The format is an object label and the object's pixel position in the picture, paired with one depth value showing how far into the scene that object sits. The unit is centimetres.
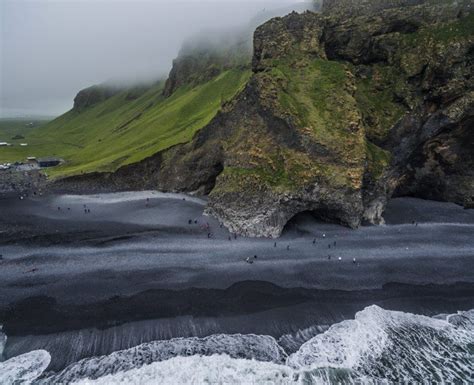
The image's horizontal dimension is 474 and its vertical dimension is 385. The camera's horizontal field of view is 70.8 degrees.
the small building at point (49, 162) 13025
